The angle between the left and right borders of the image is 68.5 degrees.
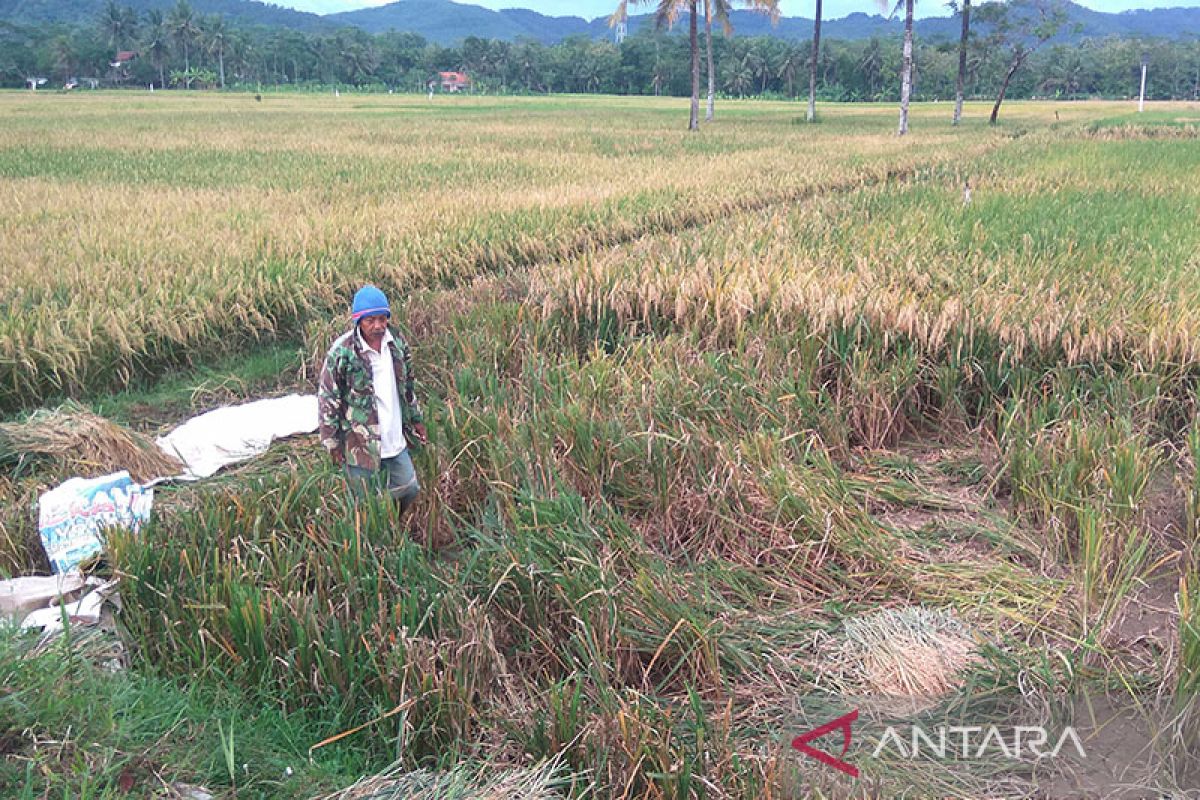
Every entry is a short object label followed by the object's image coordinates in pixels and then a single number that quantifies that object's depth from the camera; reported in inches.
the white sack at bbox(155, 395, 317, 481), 182.4
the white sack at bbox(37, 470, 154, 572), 132.4
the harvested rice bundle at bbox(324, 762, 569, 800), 82.6
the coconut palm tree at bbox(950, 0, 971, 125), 1292.4
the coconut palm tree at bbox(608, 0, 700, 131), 1164.9
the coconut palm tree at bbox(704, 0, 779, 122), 1167.6
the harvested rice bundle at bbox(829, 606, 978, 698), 102.7
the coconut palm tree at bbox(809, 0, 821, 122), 1365.7
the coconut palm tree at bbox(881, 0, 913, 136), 1105.4
